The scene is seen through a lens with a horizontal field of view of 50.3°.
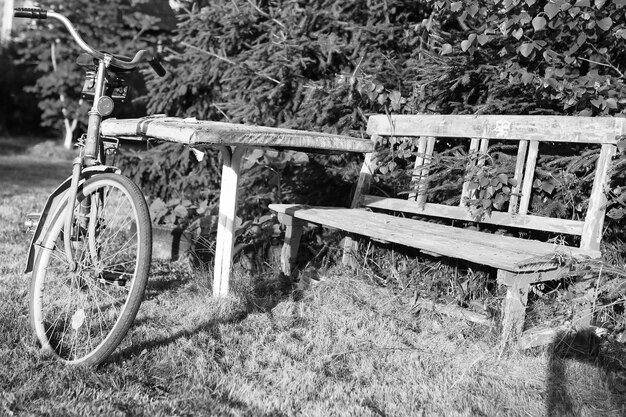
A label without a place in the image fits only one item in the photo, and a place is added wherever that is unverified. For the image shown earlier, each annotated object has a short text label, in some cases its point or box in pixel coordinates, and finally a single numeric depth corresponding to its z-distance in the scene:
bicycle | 2.54
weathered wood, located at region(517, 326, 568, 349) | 2.94
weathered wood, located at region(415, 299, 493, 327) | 3.23
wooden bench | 2.93
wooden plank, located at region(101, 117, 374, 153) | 2.90
